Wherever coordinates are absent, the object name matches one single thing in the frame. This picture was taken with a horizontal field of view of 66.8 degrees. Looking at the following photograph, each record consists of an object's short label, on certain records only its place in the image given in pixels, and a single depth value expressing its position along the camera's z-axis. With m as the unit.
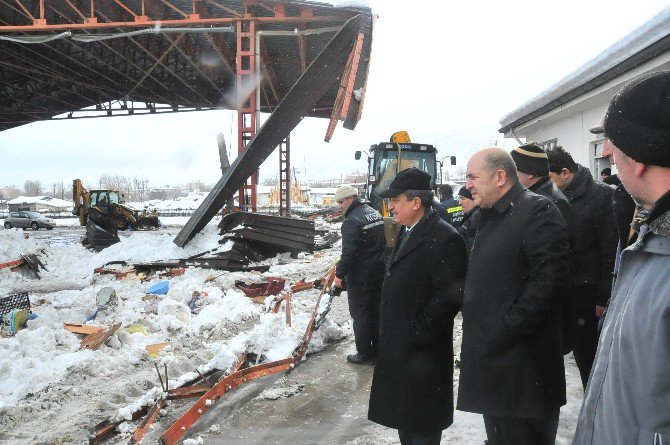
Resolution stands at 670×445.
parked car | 37.14
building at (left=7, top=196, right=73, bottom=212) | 65.38
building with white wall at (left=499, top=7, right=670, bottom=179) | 5.16
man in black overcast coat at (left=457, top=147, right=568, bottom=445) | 2.50
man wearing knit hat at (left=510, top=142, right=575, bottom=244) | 3.38
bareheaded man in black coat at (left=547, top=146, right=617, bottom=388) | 3.56
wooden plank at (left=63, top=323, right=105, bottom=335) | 6.53
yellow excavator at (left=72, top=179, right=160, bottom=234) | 30.23
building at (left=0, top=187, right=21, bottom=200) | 160.54
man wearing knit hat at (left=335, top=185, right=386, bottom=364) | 5.45
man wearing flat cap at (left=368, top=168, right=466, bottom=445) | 2.81
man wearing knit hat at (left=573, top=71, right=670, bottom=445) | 1.20
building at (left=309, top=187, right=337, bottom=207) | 72.57
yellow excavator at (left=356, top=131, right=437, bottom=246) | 12.41
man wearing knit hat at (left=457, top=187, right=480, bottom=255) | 5.24
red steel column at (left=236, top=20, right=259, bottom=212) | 14.31
